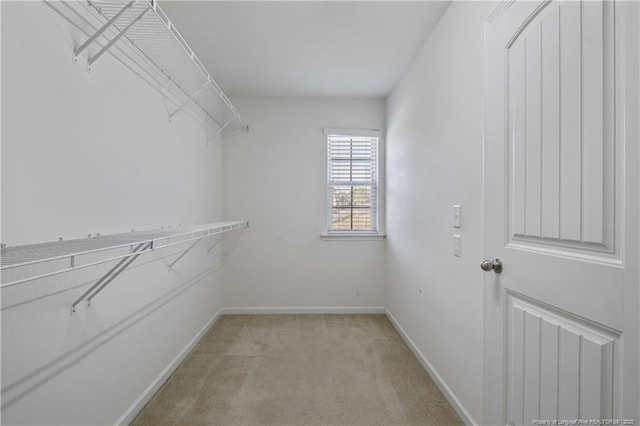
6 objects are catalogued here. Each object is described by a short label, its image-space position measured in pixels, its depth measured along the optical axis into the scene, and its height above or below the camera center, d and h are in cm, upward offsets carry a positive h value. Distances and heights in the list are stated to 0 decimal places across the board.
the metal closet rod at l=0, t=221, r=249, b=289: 68 -12
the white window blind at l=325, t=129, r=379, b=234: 347 +36
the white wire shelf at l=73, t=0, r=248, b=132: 127 +94
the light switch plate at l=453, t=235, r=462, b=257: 171 -18
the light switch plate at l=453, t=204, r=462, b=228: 171 -1
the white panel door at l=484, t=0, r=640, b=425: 79 +1
